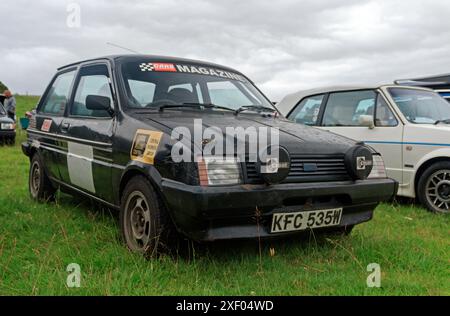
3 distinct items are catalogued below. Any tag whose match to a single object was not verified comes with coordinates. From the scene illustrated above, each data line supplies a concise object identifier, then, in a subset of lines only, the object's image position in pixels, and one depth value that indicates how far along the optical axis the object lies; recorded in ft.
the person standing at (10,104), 49.37
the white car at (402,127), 17.02
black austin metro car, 9.03
